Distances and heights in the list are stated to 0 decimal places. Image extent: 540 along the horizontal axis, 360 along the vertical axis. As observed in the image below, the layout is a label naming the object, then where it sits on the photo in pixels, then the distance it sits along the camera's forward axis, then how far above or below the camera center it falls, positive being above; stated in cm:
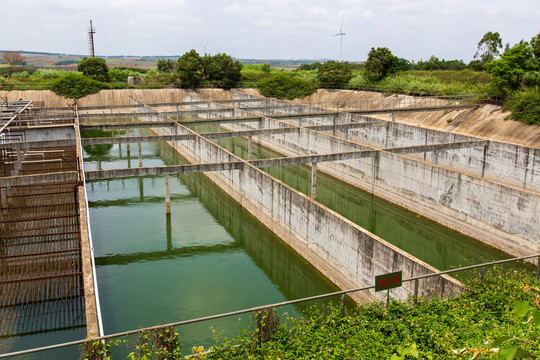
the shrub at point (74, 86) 5038 -1
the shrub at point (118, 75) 6096 +146
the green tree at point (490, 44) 5741 +527
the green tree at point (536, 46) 3422 +292
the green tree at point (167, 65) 7200 +319
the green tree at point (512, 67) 3231 +128
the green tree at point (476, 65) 6088 +268
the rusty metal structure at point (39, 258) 1108 -453
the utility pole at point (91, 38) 8419 +861
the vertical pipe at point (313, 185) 2009 -427
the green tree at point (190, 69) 5594 +201
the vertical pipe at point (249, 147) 2671 -355
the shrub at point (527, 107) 2716 -129
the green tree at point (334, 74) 5506 +138
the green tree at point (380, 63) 5166 +251
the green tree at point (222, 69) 5744 +205
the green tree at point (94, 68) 5675 +218
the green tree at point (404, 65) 6539 +293
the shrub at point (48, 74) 6010 +156
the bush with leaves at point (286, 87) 5372 -15
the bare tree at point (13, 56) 7425 +493
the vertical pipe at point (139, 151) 2588 -359
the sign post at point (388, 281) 872 -367
